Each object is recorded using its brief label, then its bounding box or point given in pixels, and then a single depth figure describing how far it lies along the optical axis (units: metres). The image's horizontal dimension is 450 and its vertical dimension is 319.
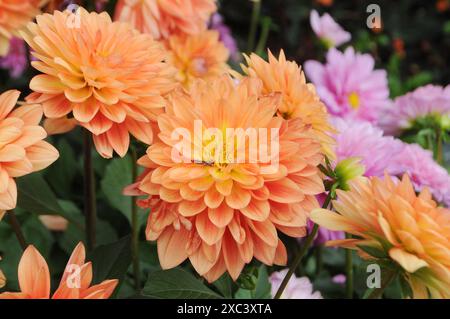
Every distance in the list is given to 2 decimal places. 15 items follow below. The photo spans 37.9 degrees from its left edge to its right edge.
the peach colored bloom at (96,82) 0.57
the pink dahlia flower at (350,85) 1.03
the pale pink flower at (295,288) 0.75
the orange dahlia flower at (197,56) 0.97
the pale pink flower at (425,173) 0.75
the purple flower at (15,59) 1.31
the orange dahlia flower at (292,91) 0.60
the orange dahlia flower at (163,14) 0.85
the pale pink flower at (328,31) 1.27
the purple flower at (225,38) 1.52
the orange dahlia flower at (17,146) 0.52
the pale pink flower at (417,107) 0.90
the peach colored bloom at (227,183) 0.52
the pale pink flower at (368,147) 0.71
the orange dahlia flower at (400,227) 0.47
